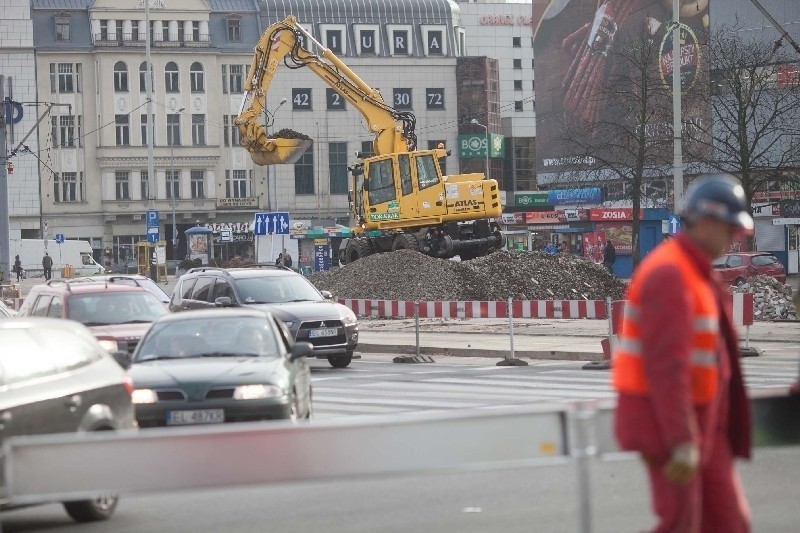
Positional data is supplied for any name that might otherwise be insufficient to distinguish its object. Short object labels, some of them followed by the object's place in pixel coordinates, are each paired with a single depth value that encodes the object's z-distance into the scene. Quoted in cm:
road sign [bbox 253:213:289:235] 4384
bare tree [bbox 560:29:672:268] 5116
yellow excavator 4397
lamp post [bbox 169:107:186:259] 9279
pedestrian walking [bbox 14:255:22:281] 8161
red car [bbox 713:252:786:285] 5022
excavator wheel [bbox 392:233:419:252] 4503
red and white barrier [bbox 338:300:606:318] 2941
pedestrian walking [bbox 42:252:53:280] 7925
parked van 8862
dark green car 1278
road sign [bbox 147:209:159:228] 5919
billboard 8012
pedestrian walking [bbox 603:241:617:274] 6094
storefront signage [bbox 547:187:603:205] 8756
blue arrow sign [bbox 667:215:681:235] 4721
